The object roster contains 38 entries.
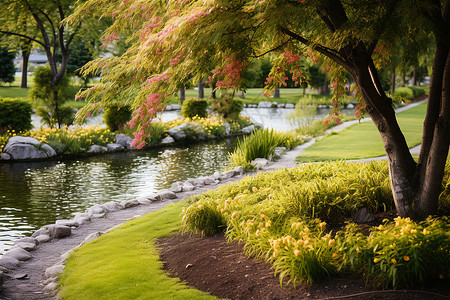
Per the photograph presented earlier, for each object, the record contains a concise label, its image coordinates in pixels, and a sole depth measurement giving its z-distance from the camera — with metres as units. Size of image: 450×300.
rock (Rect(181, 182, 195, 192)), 10.19
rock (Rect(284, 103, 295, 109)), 41.22
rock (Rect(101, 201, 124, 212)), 8.85
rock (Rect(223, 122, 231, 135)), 23.26
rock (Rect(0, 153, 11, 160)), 14.98
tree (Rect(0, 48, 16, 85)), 41.75
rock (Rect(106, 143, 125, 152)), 17.69
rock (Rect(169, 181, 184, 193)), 10.16
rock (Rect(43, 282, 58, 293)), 5.30
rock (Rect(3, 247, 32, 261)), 6.40
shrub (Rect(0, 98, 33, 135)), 16.70
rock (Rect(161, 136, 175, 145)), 19.34
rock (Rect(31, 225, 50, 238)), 7.53
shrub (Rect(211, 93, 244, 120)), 25.16
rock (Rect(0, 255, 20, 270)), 6.10
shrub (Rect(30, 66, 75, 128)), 19.84
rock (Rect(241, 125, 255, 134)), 24.11
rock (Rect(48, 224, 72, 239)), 7.39
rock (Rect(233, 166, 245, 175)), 11.94
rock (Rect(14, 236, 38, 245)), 7.01
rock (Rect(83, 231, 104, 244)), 6.92
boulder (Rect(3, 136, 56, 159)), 15.20
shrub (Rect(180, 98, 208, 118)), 24.55
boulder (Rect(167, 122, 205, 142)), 20.26
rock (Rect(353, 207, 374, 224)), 5.68
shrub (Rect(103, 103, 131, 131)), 20.02
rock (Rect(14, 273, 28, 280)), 5.75
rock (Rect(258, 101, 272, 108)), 42.00
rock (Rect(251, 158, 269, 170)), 12.41
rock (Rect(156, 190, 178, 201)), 9.55
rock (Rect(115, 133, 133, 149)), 18.30
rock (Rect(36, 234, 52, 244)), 7.18
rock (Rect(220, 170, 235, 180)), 11.43
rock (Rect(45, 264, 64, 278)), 5.69
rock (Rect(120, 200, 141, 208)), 9.05
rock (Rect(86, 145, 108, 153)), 17.10
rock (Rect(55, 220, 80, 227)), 7.85
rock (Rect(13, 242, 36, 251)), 6.76
